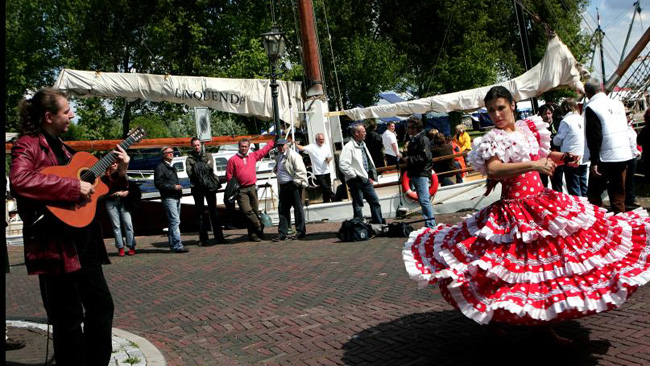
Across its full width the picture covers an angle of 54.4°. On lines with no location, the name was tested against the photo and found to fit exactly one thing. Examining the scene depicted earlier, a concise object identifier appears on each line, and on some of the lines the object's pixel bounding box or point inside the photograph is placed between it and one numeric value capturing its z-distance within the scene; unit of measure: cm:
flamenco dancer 355
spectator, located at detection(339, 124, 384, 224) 1080
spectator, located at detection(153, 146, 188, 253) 1130
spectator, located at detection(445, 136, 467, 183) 1456
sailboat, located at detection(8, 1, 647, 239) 1338
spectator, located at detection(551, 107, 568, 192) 1040
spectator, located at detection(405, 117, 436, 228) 1013
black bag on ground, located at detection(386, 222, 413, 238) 1027
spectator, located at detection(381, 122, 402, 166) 1502
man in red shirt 1196
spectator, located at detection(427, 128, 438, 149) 1457
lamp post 1329
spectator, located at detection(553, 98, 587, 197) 896
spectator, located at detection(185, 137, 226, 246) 1179
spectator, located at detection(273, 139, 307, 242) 1158
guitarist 362
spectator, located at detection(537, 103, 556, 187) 964
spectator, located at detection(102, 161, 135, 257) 1140
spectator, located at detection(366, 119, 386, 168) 1621
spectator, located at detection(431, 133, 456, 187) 1421
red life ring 1226
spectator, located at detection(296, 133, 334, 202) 1354
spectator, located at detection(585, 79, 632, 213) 779
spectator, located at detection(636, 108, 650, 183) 925
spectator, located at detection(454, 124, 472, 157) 1578
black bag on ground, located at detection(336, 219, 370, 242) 1054
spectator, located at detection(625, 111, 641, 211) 992
